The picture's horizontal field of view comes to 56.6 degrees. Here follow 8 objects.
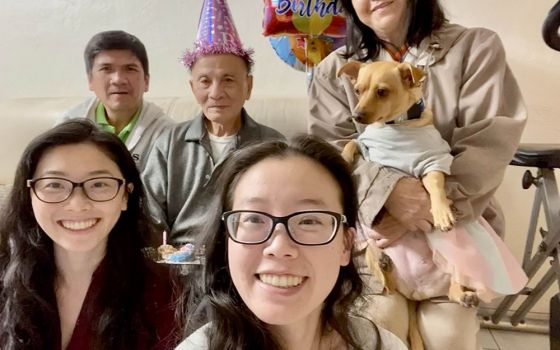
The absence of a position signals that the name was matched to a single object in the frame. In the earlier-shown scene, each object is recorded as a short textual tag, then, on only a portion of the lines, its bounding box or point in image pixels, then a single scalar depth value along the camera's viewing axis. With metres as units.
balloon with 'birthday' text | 1.62
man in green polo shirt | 1.83
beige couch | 2.13
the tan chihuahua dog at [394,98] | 1.09
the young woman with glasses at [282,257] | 0.75
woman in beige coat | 1.12
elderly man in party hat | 1.61
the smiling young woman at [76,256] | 1.06
